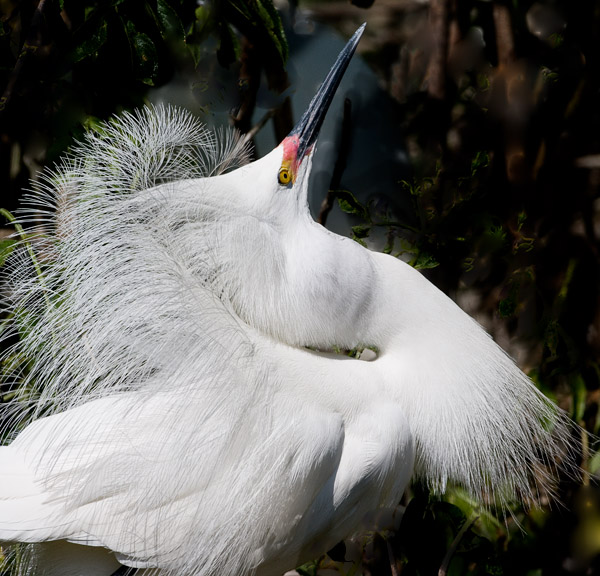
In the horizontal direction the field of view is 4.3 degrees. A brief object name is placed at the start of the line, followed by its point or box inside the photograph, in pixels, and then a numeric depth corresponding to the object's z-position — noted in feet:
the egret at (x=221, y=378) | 14.57
